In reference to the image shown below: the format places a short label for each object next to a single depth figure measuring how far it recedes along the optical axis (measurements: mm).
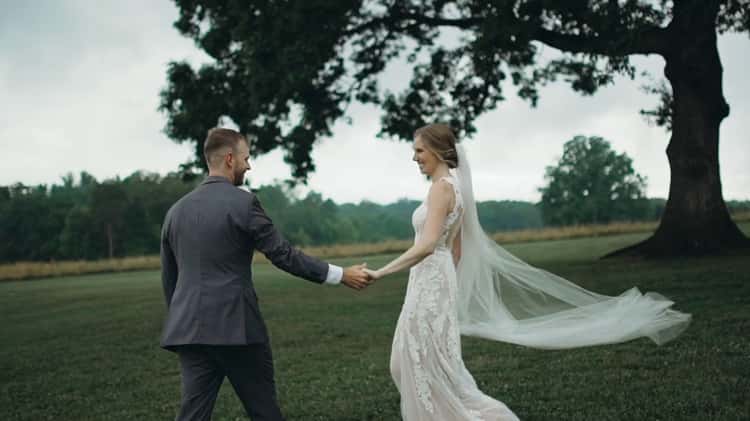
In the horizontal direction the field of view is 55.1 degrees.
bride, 5797
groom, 4867
